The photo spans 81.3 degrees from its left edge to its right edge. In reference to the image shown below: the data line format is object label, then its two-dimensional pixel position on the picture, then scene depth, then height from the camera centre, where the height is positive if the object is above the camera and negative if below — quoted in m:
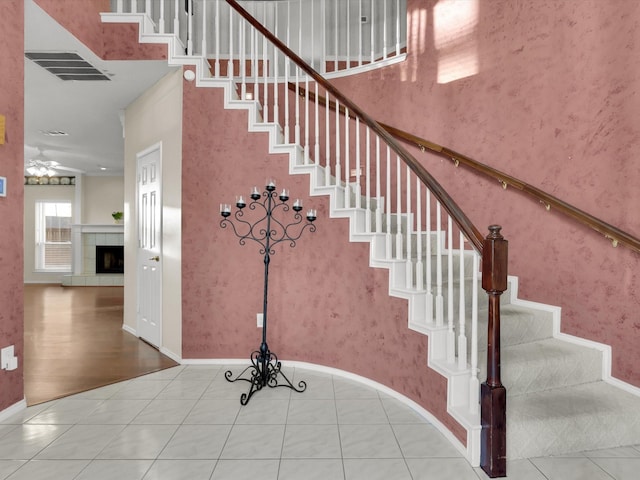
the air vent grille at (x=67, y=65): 3.51 +1.65
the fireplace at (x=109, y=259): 9.40 -0.71
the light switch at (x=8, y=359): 2.47 -0.86
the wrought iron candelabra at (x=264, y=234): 2.88 -0.02
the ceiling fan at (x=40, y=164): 7.46 +1.41
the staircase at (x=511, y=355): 2.08 -0.80
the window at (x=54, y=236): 9.68 -0.13
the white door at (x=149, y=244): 4.03 -0.15
